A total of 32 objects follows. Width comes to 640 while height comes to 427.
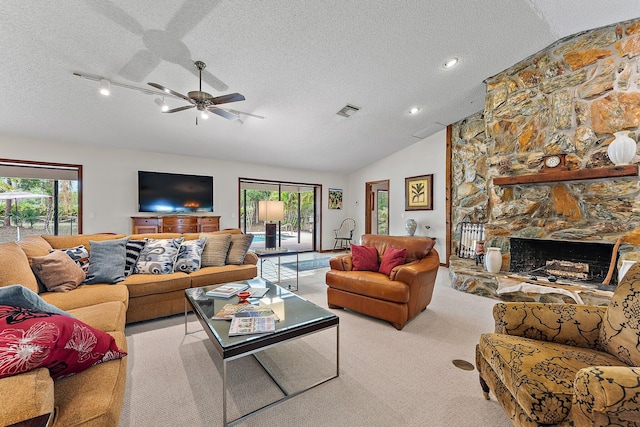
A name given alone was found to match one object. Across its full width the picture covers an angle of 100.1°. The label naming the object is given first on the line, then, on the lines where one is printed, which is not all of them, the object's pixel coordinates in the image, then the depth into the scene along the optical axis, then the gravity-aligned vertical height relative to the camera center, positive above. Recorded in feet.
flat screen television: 17.71 +1.63
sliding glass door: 23.61 +0.51
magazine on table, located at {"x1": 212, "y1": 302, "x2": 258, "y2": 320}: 6.19 -2.32
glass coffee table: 5.02 -2.40
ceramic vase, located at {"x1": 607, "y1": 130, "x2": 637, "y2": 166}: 9.61 +2.33
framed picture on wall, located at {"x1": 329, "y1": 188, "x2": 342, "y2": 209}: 26.61 +1.67
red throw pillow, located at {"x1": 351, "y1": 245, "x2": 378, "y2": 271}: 10.89 -1.80
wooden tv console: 17.24 -0.55
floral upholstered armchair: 3.15 -2.37
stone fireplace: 10.21 +3.23
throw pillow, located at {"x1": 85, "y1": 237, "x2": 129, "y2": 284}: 8.87 -1.56
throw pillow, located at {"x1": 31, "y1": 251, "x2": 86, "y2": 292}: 7.88 -1.68
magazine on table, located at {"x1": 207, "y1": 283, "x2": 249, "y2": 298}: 7.78 -2.27
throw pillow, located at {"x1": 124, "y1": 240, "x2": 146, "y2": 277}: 9.81 -1.46
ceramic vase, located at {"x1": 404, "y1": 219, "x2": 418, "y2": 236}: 20.42 -0.90
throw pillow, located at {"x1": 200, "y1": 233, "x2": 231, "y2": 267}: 11.15 -1.47
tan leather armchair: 8.93 -2.49
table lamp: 12.94 +0.20
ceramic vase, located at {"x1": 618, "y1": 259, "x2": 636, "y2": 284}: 9.41 -1.87
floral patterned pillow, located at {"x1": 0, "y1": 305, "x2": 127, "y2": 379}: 2.93 -1.54
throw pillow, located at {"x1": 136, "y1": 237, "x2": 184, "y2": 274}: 9.93 -1.56
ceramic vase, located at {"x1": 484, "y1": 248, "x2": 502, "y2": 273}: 12.81 -2.23
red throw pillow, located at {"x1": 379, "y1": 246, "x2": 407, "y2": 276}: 10.30 -1.76
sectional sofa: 2.76 -2.29
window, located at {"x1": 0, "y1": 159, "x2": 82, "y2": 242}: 15.29 +1.05
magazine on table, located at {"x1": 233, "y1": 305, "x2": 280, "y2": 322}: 6.29 -2.34
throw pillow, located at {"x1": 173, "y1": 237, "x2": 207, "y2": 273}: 10.39 -1.62
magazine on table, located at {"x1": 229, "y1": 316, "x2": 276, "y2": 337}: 5.47 -2.35
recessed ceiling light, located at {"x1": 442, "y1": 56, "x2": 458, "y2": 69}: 11.50 +6.62
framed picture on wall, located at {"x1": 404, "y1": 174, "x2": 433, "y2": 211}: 20.01 +1.65
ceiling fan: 8.94 +3.99
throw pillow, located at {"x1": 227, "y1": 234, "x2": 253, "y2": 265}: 11.62 -1.42
